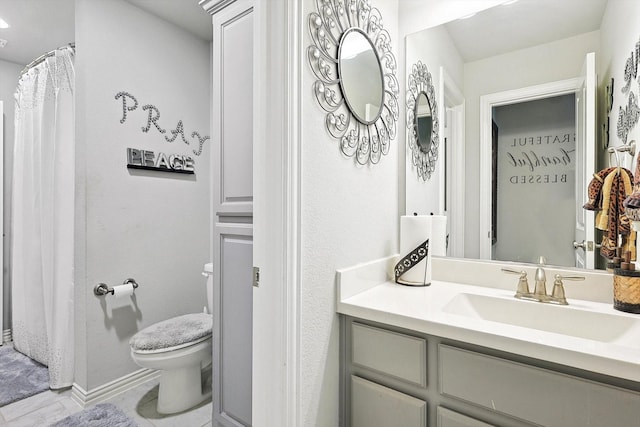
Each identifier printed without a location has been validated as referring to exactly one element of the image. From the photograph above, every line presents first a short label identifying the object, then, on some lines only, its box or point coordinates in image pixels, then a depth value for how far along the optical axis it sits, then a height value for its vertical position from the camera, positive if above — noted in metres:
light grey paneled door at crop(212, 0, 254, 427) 1.32 -0.01
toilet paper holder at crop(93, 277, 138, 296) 1.83 -0.46
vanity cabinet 0.73 -0.48
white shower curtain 1.92 -0.03
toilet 1.64 -0.78
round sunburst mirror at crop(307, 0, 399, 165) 1.04 +0.51
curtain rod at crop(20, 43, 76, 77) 1.92 +1.00
